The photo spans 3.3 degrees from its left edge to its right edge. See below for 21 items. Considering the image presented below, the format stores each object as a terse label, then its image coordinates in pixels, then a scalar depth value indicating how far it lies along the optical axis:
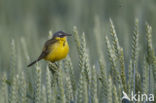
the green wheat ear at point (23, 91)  6.79
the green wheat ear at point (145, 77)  6.91
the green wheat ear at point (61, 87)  6.75
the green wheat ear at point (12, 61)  7.16
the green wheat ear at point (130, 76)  6.83
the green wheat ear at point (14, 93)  6.79
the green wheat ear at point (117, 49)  6.82
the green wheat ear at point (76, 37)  6.97
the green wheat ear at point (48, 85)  6.74
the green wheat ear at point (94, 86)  6.76
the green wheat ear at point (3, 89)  6.86
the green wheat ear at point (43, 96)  6.76
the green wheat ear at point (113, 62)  6.81
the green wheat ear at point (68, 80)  6.82
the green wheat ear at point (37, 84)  6.76
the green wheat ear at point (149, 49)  6.86
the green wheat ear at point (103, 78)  6.82
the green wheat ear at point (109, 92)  6.69
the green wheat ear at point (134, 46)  6.85
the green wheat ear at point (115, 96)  6.71
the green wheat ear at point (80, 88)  6.77
